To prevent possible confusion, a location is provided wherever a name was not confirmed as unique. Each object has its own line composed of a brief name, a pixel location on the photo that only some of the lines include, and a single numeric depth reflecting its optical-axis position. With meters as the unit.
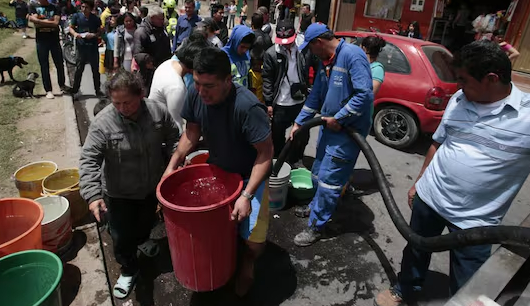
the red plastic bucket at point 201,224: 1.95
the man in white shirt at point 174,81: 3.10
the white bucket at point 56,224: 2.75
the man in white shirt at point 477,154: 1.85
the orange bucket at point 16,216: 2.44
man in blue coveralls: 2.98
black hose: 1.43
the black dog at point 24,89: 6.98
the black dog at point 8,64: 7.76
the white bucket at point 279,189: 3.77
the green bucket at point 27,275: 1.95
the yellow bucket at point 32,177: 3.31
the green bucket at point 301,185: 4.12
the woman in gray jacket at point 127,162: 2.22
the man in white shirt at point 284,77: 4.23
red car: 5.38
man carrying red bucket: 2.04
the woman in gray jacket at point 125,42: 6.21
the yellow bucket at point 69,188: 3.18
